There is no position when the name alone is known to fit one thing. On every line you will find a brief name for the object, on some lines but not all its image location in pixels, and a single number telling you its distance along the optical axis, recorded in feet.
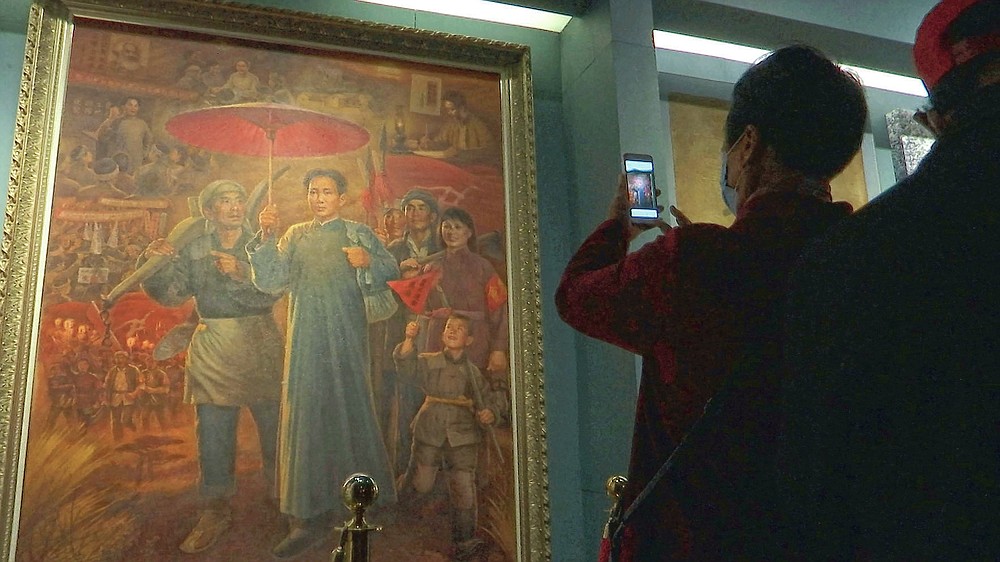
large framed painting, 7.24
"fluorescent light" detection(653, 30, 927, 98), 10.68
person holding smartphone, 3.52
